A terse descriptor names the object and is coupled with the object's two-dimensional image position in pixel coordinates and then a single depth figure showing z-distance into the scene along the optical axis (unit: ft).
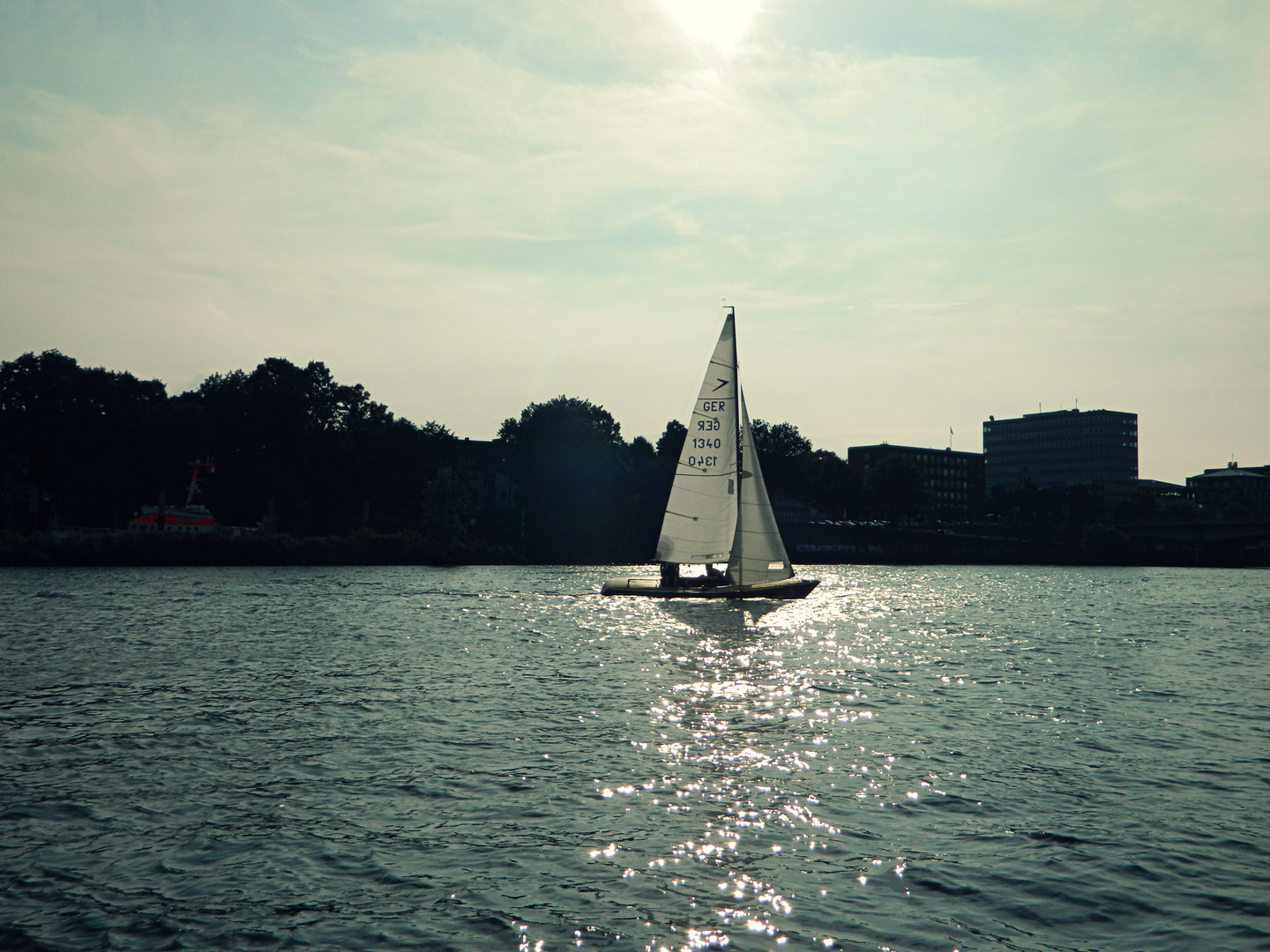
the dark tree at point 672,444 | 632.79
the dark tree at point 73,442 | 428.15
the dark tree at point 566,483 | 499.10
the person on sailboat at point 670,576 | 214.28
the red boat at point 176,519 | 384.06
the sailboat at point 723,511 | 203.62
